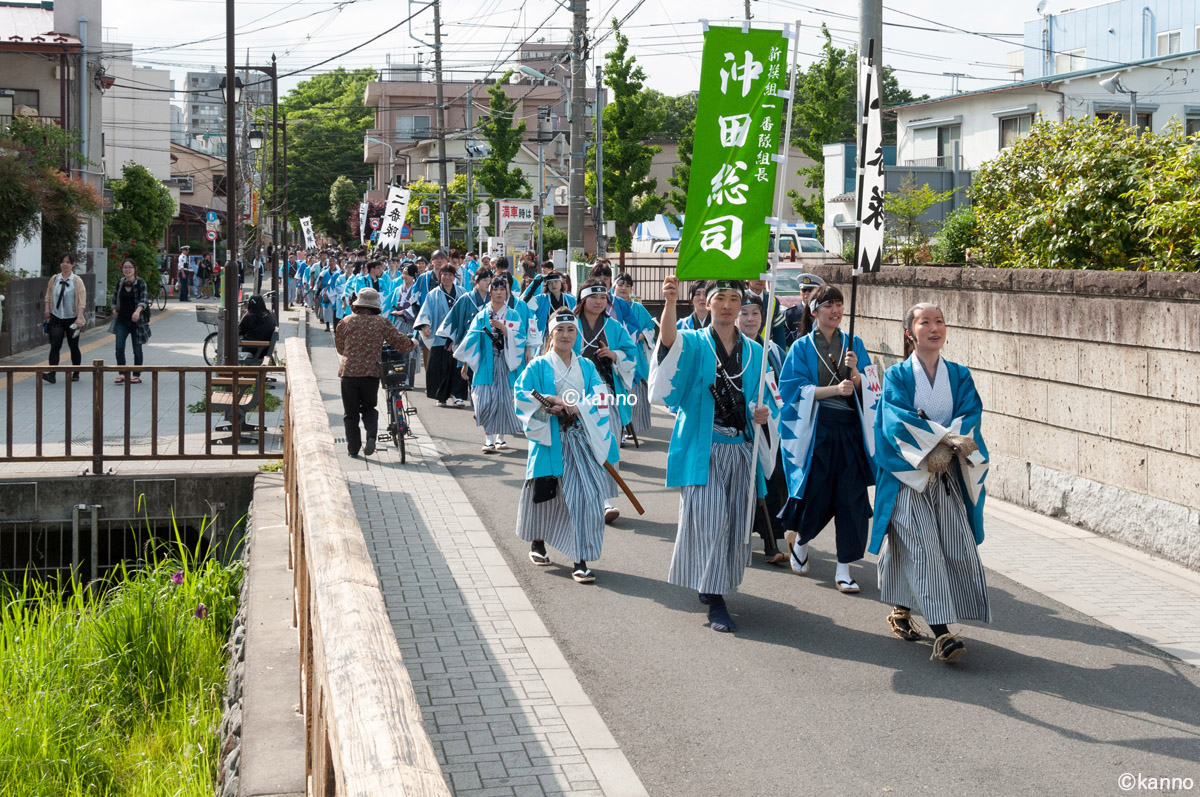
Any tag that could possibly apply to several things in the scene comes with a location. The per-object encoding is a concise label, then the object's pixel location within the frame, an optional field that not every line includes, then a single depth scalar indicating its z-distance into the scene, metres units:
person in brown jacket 12.05
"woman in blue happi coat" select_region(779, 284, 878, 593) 7.62
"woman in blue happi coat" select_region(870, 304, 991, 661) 6.15
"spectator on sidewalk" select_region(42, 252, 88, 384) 16.62
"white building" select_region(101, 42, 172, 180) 58.28
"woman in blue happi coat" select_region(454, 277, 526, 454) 12.94
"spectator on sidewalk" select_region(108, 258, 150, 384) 17.16
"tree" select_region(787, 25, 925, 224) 43.16
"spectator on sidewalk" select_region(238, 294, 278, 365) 14.55
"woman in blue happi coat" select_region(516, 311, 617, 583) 7.91
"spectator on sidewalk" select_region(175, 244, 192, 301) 44.94
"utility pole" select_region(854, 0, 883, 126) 11.40
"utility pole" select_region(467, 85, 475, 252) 46.50
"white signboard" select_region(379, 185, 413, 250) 29.68
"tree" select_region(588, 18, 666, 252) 44.72
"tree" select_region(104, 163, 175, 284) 35.28
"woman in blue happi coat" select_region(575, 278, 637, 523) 10.80
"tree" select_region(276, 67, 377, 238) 87.00
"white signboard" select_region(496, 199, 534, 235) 29.67
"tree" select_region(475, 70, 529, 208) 53.12
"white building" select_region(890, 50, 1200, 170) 32.12
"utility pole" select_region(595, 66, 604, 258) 39.53
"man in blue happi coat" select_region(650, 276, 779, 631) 6.77
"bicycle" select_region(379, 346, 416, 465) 12.37
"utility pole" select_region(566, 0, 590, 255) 21.27
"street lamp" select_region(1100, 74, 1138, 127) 29.53
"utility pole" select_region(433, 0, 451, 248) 39.50
